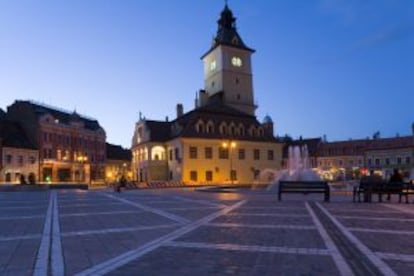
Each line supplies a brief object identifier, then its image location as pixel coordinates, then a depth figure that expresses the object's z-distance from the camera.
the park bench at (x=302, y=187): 21.41
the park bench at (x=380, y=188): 20.25
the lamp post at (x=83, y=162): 78.82
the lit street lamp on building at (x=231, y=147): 59.32
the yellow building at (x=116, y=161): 96.12
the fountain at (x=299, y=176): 36.08
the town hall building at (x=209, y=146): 59.94
